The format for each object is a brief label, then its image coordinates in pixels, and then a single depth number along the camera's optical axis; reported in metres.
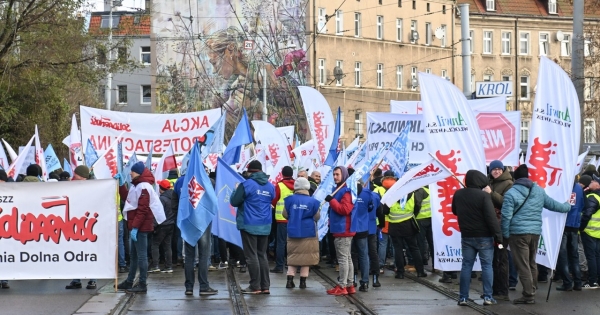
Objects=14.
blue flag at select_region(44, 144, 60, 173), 26.38
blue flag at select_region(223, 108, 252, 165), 19.77
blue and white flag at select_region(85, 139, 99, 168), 21.86
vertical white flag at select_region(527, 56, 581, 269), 15.81
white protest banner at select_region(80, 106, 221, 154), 22.12
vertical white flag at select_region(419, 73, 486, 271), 16.42
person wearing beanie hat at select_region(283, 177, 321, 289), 17.12
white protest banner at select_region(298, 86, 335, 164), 25.08
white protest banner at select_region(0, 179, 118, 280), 16.88
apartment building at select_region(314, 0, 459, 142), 69.56
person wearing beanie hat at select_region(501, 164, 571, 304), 15.48
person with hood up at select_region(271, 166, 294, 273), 20.12
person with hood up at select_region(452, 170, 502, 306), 15.23
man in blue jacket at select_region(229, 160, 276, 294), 16.81
